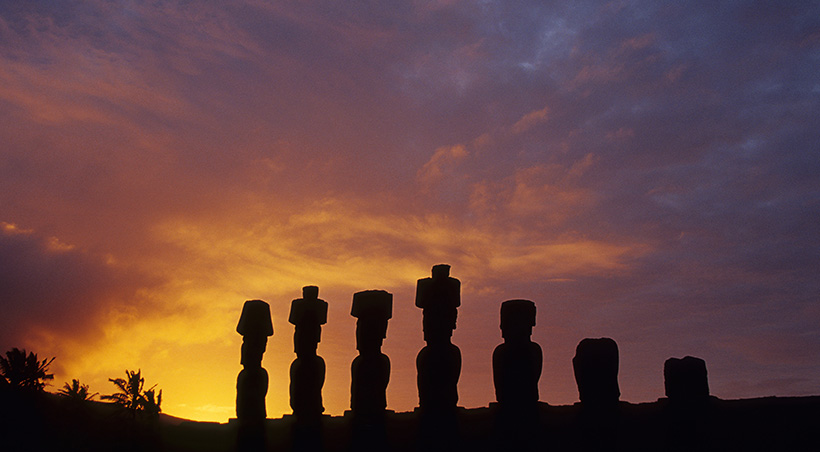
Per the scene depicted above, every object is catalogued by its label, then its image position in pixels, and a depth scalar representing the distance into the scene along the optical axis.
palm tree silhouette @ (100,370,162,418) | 47.38
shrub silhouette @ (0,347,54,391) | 46.44
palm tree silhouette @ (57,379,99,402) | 47.88
